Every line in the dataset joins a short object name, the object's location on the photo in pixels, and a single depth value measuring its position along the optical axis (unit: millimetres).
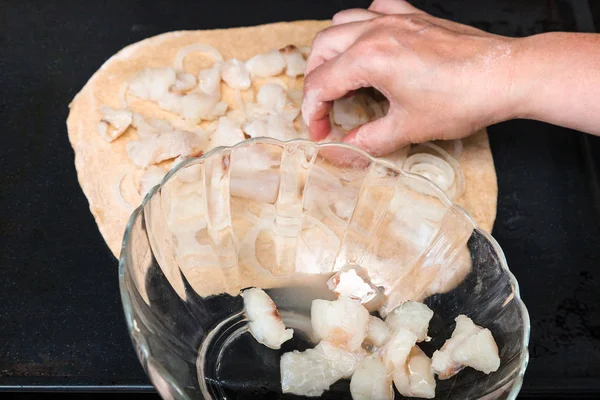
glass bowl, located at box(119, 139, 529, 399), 854
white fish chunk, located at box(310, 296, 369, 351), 860
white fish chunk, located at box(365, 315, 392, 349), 881
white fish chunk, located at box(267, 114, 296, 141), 1201
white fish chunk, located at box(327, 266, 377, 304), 963
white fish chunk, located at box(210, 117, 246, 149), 1195
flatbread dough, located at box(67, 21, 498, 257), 1154
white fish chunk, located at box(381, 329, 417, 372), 834
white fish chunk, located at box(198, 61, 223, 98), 1266
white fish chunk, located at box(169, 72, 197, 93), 1252
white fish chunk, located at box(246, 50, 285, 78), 1292
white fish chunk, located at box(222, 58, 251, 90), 1274
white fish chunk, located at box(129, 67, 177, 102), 1247
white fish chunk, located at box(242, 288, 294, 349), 912
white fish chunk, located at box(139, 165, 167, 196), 1146
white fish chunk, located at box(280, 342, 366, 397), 865
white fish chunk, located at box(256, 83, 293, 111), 1253
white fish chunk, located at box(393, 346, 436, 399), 841
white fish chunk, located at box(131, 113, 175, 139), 1206
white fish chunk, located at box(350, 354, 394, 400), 836
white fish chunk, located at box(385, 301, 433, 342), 894
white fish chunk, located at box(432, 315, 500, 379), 827
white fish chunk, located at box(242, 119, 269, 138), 1197
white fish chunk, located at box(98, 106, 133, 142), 1204
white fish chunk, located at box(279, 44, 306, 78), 1304
